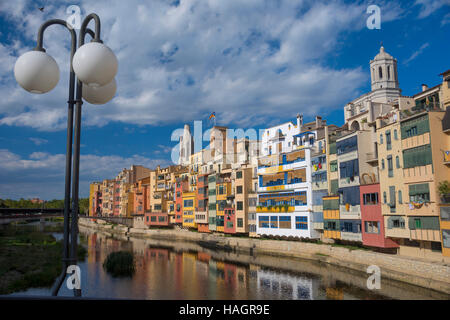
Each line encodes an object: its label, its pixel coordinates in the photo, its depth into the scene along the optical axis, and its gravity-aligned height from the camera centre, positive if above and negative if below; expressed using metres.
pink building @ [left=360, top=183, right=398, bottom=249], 34.23 -1.74
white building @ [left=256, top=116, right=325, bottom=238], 46.94 +1.79
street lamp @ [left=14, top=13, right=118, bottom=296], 4.48 +1.73
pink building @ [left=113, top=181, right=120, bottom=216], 121.19 +2.27
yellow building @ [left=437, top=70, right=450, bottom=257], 27.41 +2.03
